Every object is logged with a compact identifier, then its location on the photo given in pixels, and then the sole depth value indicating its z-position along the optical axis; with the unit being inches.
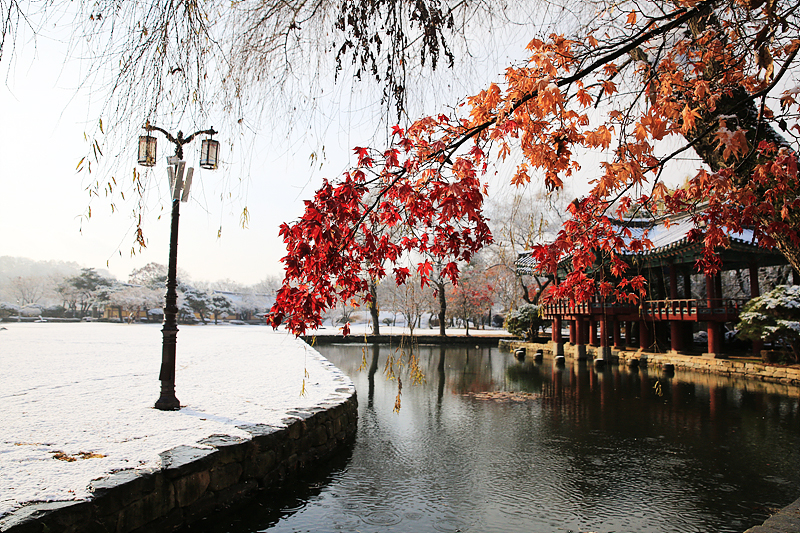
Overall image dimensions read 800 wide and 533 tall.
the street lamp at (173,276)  210.7
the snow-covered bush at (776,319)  482.9
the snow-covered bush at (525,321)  964.0
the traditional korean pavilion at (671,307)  593.3
